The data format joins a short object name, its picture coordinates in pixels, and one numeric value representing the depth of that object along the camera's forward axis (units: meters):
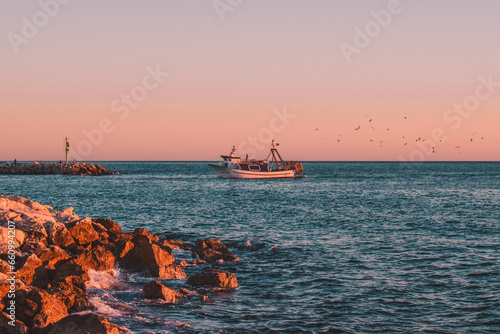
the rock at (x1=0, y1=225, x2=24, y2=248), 15.97
